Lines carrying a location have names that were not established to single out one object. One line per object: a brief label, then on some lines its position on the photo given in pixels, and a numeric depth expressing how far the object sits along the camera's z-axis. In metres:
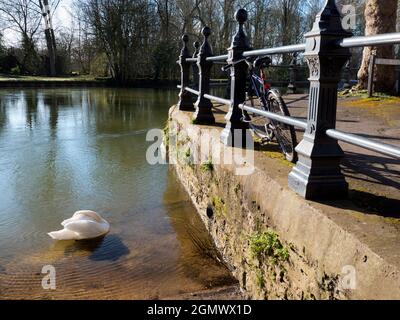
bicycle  3.72
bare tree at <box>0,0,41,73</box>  44.59
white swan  4.61
